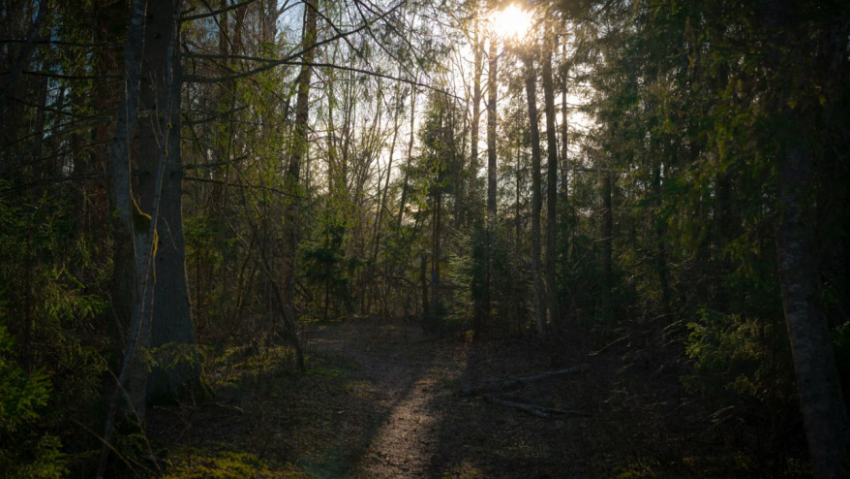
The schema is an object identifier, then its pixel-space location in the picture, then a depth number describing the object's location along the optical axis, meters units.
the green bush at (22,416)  3.41
